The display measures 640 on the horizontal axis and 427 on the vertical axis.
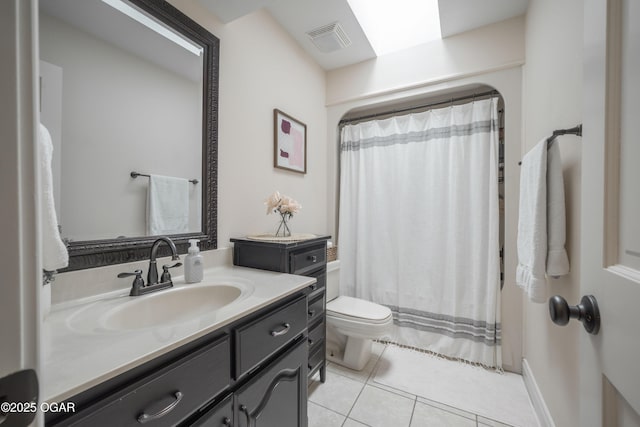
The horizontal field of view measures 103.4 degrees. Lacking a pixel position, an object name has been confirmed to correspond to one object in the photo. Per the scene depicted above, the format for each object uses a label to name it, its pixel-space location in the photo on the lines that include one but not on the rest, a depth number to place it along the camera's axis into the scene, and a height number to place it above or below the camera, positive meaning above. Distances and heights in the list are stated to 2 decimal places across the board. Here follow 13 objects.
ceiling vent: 1.86 +1.35
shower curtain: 1.88 -0.10
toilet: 1.69 -0.77
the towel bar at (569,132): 0.93 +0.32
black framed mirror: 0.94 +0.13
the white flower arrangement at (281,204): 1.55 +0.05
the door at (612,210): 0.40 +0.01
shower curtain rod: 1.98 +0.93
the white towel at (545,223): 1.07 -0.04
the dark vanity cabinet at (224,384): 0.53 -0.46
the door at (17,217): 0.26 -0.01
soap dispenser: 1.12 -0.24
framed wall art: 1.84 +0.54
